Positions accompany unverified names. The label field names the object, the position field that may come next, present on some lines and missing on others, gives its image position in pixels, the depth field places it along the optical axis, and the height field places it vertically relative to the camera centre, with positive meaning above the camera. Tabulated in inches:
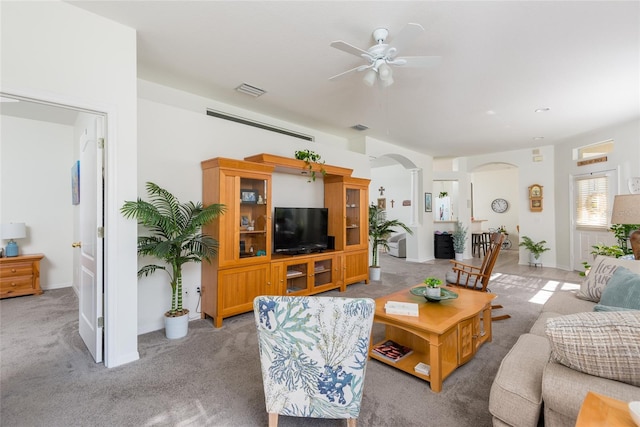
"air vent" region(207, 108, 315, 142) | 168.7 +59.1
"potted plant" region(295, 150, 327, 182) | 162.6 +32.6
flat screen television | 158.2 -8.8
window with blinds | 226.8 +9.3
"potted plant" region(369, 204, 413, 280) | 213.5 -12.6
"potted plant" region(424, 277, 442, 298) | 103.1 -26.6
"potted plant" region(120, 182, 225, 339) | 106.9 -9.6
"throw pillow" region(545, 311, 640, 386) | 41.6 -19.6
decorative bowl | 102.9 -29.9
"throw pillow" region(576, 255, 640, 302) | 99.2 -22.2
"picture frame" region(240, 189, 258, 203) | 138.5 +9.5
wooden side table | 33.4 -24.4
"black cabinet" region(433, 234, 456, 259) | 316.2 -35.6
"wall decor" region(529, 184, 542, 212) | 276.7 +15.1
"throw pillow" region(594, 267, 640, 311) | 75.5 -21.8
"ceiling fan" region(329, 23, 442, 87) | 89.6 +53.1
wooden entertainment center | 128.6 -16.7
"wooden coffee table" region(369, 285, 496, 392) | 81.7 -37.0
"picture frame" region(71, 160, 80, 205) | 170.4 +20.6
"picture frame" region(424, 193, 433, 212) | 300.1 +11.6
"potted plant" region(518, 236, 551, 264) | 268.1 -32.9
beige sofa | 42.3 -27.1
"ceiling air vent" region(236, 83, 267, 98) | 145.9 +65.3
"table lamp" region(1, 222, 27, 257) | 167.2 -9.8
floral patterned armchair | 57.6 -28.2
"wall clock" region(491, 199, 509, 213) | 394.0 +11.4
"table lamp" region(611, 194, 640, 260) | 109.0 +0.2
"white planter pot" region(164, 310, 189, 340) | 114.9 -44.3
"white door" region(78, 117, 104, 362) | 97.1 -8.7
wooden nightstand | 164.6 -34.3
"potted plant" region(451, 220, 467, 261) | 309.6 -28.3
